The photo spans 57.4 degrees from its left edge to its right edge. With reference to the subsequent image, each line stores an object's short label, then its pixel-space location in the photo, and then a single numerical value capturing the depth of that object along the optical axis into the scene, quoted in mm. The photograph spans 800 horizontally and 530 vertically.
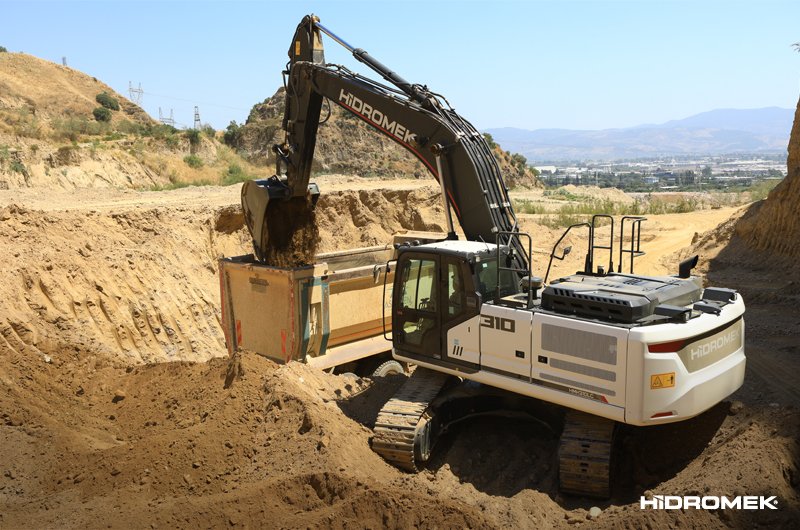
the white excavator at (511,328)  6555
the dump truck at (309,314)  9312
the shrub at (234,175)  29641
